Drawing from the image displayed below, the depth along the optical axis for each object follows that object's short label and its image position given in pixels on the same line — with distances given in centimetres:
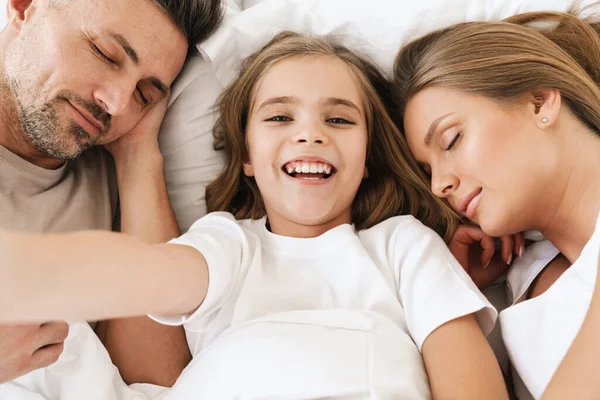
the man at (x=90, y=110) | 150
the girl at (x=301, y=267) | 97
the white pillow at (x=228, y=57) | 173
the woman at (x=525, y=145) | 129
